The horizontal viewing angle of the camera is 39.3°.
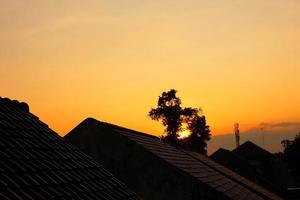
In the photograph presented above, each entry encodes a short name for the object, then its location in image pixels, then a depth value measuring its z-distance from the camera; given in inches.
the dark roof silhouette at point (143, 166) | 577.3
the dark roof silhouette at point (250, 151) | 2472.9
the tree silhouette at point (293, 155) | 2529.5
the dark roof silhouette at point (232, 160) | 1661.3
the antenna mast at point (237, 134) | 4047.7
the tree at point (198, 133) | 2452.9
